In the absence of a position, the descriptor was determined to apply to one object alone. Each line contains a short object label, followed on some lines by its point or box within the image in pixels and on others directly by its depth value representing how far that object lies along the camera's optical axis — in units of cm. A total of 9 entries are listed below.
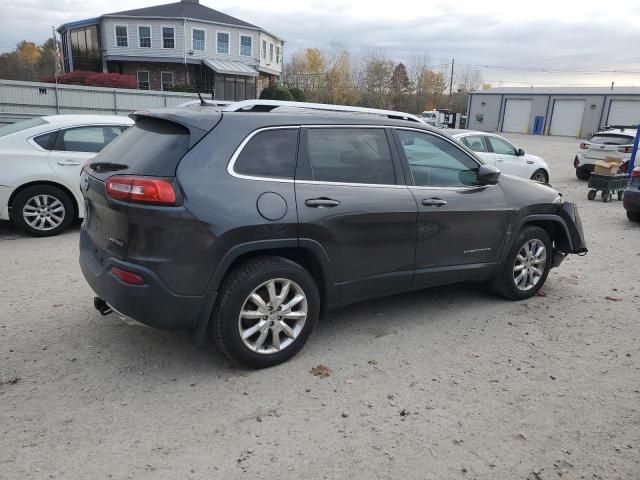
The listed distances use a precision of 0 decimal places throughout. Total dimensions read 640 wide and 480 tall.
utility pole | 8242
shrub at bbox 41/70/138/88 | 3222
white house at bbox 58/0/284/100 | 4062
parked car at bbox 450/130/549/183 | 1169
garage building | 4941
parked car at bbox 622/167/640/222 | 951
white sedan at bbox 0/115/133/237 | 695
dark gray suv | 325
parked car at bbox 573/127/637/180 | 1609
